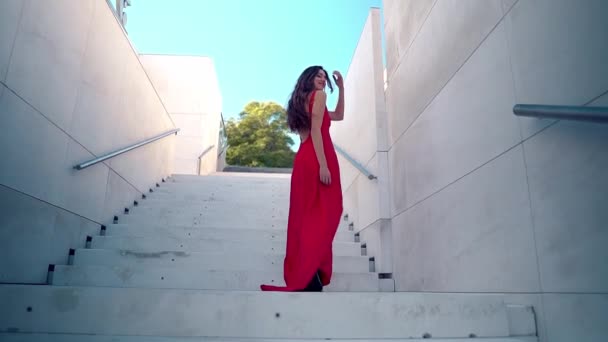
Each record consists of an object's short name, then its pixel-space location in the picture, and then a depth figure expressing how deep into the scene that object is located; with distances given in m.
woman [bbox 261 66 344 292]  2.22
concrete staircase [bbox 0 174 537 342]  1.44
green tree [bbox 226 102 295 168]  16.75
